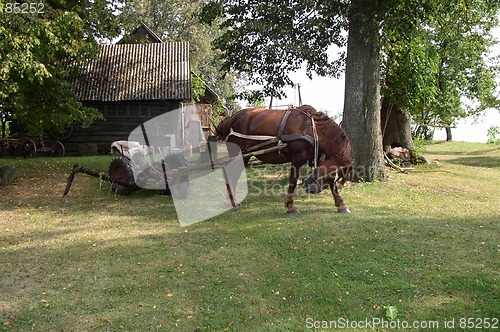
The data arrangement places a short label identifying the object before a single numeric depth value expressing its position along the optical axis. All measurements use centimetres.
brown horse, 795
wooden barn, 2091
